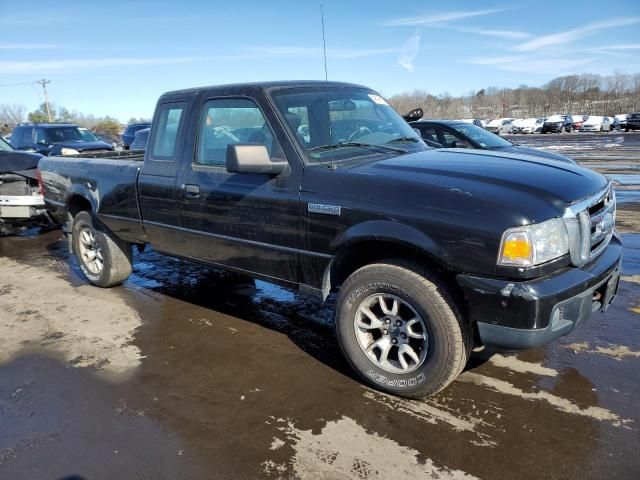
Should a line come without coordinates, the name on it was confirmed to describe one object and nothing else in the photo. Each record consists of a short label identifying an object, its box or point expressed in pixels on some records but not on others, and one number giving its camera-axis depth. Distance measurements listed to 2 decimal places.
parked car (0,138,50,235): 7.72
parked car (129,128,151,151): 13.83
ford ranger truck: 2.73
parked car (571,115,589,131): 41.94
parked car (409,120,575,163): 8.65
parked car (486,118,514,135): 45.49
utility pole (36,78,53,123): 60.08
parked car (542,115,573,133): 41.06
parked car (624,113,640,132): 38.31
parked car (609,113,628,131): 40.41
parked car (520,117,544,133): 43.56
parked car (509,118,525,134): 44.41
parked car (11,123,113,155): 13.70
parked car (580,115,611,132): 40.62
